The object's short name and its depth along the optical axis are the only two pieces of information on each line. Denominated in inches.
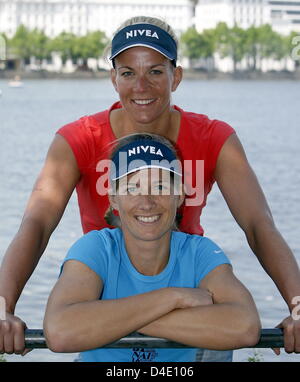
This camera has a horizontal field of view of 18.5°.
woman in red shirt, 138.3
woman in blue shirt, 113.7
